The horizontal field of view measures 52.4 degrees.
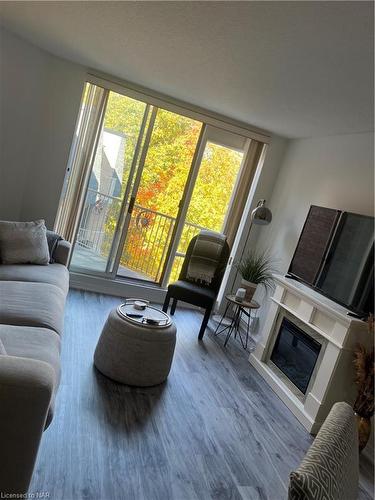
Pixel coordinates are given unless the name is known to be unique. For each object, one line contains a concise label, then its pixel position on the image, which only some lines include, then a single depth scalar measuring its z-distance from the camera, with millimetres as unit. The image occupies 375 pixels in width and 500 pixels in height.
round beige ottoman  2705
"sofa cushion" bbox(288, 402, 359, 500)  737
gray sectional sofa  1457
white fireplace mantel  2771
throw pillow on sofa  3232
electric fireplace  3164
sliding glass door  4410
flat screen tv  2795
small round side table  3931
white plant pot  4195
